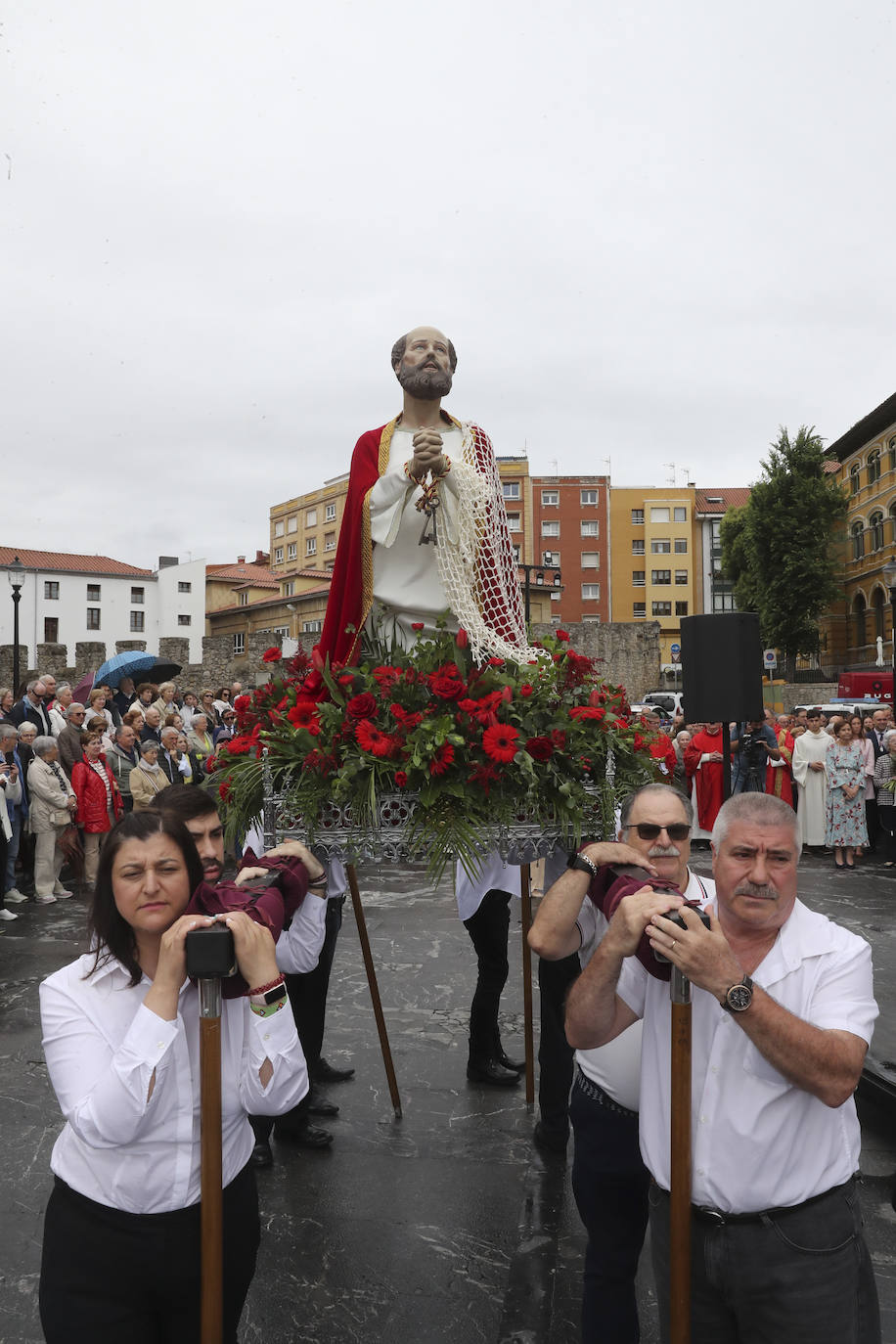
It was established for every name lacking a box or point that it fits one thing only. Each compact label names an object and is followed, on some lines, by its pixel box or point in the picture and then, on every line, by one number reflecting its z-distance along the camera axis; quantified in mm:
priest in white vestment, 13508
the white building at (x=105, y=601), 59938
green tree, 42781
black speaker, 5734
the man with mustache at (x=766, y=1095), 2084
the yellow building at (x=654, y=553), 67625
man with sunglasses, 2635
